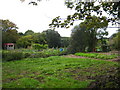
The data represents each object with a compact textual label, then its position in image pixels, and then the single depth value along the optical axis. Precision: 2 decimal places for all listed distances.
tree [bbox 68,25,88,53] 15.02
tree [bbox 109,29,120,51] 14.77
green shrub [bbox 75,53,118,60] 8.93
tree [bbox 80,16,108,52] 15.98
